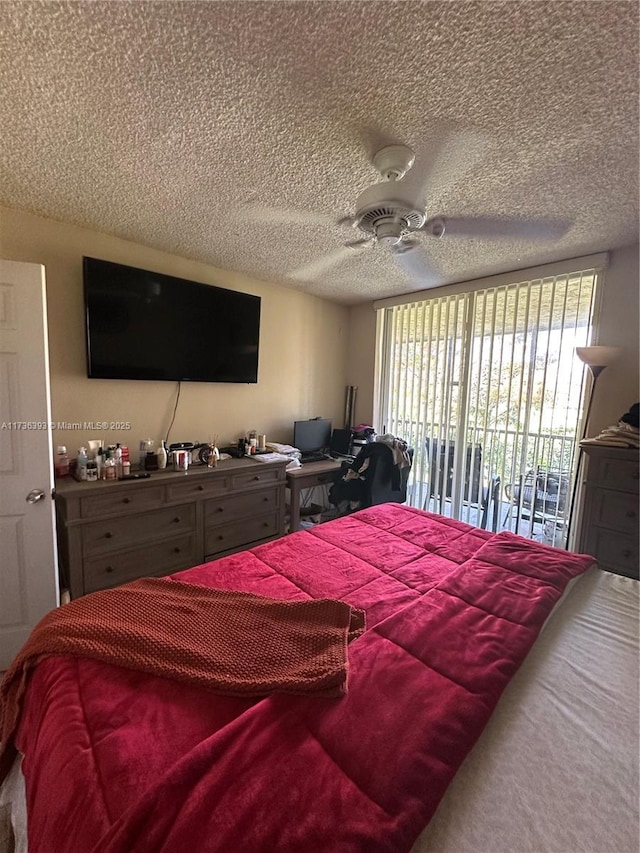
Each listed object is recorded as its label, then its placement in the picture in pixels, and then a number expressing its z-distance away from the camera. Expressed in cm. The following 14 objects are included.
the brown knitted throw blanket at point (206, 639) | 90
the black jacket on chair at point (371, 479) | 301
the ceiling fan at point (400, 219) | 147
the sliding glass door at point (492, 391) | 275
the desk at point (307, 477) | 305
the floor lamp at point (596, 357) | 232
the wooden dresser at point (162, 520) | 206
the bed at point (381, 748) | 62
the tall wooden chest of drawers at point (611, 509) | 214
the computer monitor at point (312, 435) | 354
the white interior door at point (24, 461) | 173
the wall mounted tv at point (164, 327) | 235
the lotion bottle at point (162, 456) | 255
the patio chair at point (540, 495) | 281
